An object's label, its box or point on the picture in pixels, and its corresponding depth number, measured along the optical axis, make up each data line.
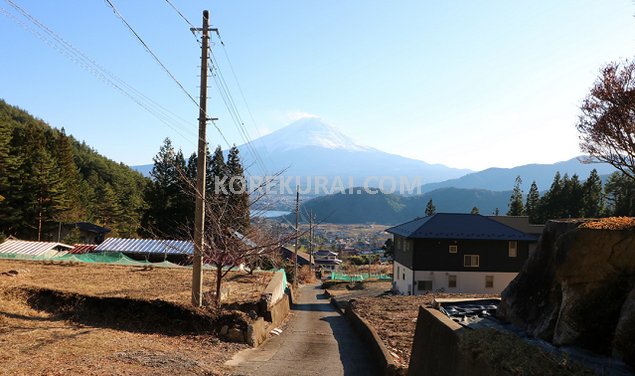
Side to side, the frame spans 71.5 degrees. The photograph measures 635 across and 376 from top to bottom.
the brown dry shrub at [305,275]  52.94
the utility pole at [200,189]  11.41
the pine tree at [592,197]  48.12
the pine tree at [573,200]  48.34
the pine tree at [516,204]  54.72
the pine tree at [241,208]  14.86
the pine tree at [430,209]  60.25
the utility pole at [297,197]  30.15
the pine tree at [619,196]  38.13
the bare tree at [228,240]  12.10
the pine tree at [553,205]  49.81
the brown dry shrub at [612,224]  4.98
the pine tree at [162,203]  44.70
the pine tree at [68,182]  44.25
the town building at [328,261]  86.44
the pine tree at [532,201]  56.22
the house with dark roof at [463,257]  29.88
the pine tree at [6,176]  35.54
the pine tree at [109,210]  58.75
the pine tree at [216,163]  41.37
